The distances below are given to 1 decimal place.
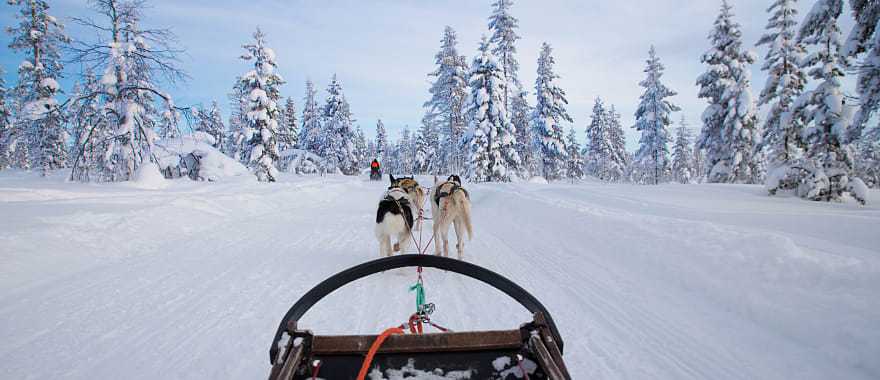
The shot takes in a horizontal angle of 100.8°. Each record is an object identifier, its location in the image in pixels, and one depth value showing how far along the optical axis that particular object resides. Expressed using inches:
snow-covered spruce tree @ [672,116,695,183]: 1913.3
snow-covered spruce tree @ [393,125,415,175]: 2938.0
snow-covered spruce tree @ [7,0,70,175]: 856.3
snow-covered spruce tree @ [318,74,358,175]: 1690.5
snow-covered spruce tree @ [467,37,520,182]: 1033.5
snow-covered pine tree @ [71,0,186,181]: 499.5
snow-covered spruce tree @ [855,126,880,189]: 955.8
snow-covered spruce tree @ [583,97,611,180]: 1739.7
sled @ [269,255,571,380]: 62.2
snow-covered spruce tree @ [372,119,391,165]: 2704.2
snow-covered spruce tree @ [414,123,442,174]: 2281.0
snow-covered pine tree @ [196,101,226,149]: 2034.6
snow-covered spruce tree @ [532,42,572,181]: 1289.4
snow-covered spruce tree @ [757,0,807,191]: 709.9
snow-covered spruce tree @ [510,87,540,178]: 1528.1
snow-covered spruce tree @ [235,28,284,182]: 1111.6
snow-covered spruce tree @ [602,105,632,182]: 1803.6
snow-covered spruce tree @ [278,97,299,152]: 1914.0
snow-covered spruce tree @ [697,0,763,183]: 879.7
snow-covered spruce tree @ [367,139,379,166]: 3483.0
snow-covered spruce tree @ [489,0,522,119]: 1114.7
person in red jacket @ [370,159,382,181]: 1389.0
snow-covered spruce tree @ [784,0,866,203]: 475.8
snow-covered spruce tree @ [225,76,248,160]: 1571.7
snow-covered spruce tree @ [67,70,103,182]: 471.5
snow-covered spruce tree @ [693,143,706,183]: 2595.5
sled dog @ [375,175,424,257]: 215.8
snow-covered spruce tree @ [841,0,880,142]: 337.1
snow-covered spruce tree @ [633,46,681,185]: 1301.7
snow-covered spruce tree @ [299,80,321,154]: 1854.1
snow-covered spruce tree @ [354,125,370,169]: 2903.8
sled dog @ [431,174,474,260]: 237.9
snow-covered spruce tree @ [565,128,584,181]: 1685.5
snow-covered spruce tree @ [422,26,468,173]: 1391.5
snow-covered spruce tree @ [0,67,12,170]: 1263.5
